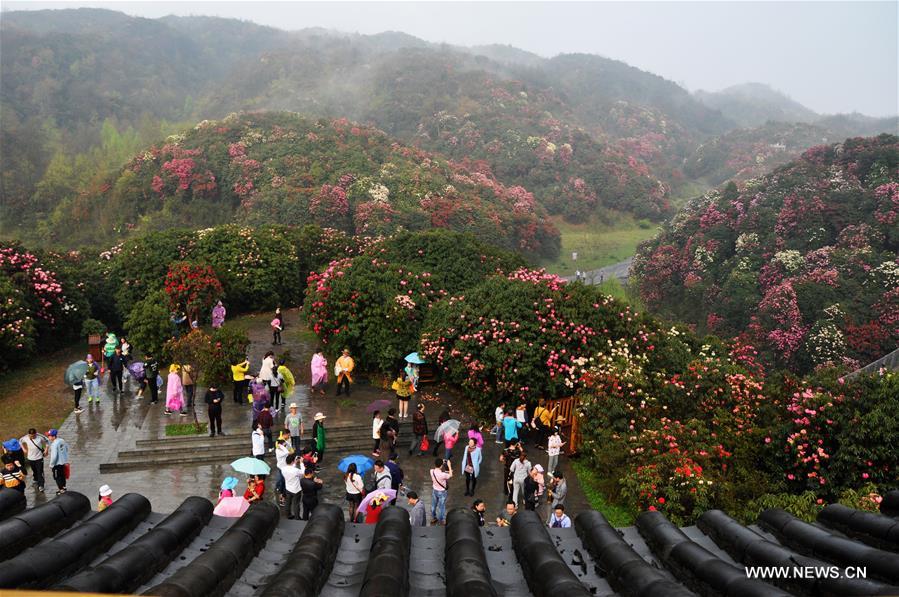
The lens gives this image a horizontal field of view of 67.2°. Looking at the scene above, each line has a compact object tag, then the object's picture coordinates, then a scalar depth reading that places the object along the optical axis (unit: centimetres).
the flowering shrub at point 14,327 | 1812
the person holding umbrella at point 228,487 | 938
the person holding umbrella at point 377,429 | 1372
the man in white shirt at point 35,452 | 1196
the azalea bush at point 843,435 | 1184
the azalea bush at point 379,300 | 1858
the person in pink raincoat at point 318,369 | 1764
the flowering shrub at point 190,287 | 2119
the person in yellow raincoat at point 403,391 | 1598
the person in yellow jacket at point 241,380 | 1627
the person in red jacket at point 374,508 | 976
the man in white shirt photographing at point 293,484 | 1088
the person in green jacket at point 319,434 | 1361
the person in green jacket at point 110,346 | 1734
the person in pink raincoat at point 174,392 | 1523
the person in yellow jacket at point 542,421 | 1532
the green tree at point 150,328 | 1852
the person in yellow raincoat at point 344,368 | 1717
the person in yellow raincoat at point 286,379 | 1581
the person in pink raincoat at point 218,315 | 2214
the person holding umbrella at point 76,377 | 1595
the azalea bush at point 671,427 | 1192
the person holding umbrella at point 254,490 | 1070
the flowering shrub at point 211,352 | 1591
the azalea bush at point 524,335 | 1570
